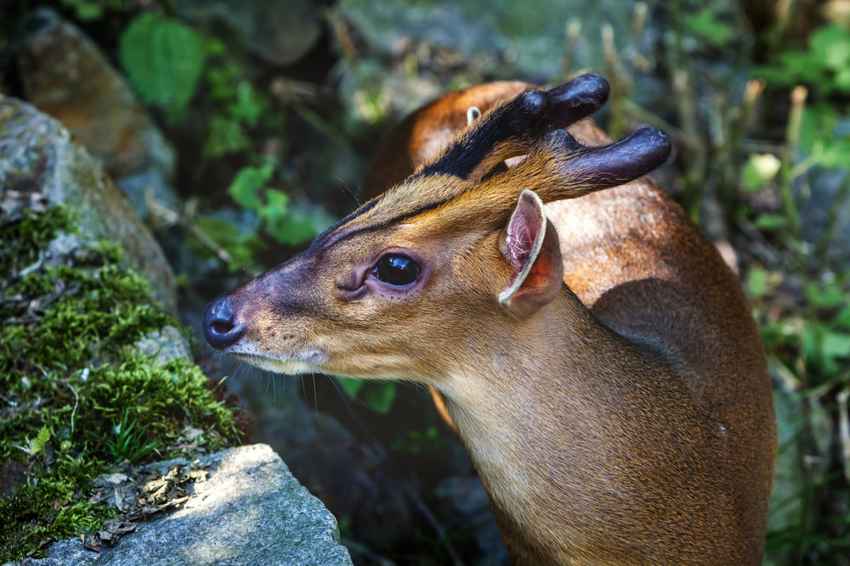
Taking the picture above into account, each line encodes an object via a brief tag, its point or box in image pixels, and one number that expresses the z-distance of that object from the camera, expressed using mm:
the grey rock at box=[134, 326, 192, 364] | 3404
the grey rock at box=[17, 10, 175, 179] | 5547
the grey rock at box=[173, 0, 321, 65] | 6531
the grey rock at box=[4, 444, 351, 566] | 2482
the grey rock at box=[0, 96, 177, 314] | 3830
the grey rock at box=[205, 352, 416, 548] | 4820
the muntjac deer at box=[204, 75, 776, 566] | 2793
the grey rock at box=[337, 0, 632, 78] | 7441
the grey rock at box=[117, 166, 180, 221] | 5668
